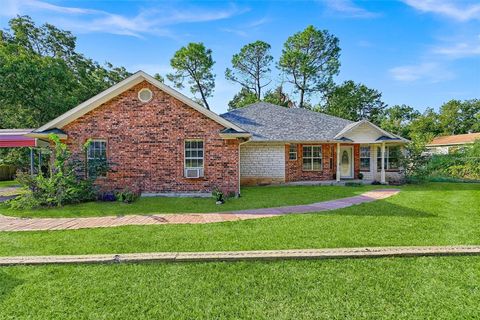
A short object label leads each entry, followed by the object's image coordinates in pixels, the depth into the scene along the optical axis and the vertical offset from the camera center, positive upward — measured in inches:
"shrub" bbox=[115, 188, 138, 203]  404.5 -57.1
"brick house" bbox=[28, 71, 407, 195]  455.8 +32.1
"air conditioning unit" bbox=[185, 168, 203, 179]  465.7 -25.5
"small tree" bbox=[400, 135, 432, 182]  651.5 -11.0
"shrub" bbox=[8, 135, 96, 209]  376.5 -40.9
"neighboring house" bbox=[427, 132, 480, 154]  1171.0 +67.2
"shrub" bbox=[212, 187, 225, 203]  404.3 -56.8
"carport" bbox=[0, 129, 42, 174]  498.6 +31.5
